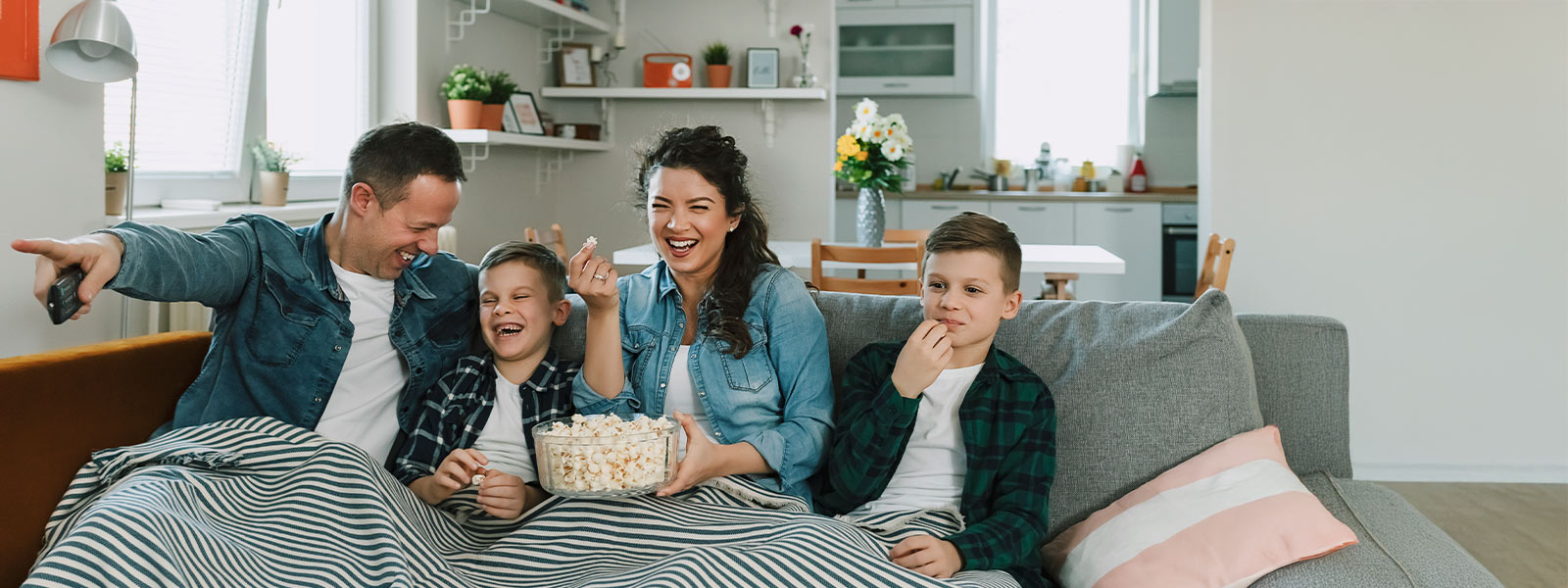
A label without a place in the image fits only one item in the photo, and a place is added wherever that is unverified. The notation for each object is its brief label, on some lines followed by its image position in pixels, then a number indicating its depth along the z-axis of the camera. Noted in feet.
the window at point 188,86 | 8.87
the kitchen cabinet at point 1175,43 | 20.16
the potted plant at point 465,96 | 12.66
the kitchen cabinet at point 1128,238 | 20.93
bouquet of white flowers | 13.53
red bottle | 21.64
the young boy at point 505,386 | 6.02
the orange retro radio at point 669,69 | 16.16
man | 6.02
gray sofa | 5.82
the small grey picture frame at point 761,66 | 16.20
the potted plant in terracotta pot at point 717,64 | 16.11
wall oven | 20.61
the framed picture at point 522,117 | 13.82
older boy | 5.42
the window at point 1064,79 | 22.80
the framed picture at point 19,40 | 6.21
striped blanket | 4.47
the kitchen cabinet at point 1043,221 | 21.15
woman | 5.88
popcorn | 4.72
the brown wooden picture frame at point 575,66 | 16.08
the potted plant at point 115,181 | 7.81
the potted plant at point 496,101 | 13.06
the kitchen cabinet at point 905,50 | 21.76
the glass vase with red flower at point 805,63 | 16.07
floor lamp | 6.10
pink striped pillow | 4.95
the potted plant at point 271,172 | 10.15
